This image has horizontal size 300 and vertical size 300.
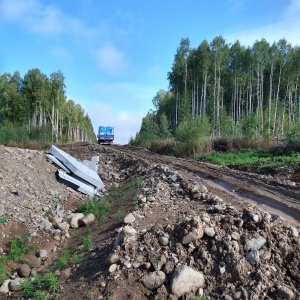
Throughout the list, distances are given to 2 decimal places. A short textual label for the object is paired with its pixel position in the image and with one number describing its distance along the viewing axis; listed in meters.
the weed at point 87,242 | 5.51
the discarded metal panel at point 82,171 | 10.42
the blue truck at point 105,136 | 35.78
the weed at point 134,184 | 9.40
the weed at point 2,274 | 4.94
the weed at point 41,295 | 4.20
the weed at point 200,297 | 3.64
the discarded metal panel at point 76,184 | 9.95
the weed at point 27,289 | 4.38
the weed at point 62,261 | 5.14
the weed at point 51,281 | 4.34
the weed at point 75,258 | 5.13
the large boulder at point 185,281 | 3.75
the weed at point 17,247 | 5.69
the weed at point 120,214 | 6.77
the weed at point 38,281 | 4.50
